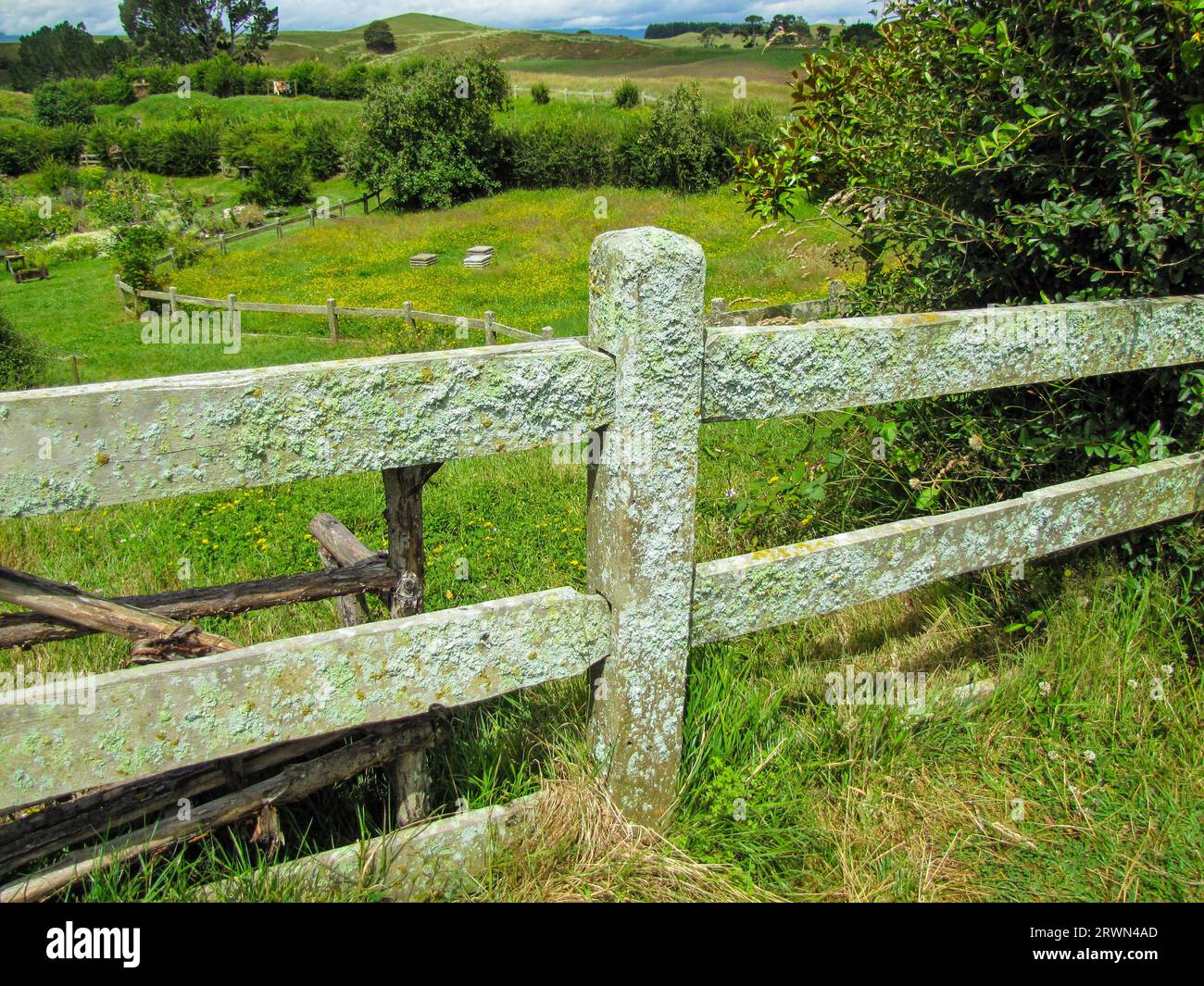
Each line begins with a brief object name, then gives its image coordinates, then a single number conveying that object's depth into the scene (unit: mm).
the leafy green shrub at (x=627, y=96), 52250
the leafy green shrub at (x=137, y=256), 26672
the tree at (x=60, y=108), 76188
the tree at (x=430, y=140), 38312
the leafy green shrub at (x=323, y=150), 49097
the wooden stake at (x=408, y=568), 2631
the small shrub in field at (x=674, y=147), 38272
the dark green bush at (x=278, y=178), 45125
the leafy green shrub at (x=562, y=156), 40938
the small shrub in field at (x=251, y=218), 40625
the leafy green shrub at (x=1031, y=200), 3465
